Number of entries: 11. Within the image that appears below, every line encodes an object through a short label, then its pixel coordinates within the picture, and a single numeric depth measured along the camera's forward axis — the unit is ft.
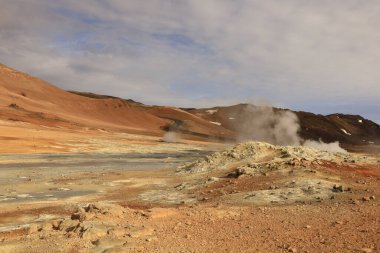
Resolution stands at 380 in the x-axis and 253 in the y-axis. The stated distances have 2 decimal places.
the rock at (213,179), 69.58
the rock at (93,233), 33.09
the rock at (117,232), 33.27
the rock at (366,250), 27.81
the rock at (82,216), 37.77
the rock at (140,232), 33.19
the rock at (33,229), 37.00
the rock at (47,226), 37.00
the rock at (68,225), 36.01
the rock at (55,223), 36.94
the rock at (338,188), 49.82
